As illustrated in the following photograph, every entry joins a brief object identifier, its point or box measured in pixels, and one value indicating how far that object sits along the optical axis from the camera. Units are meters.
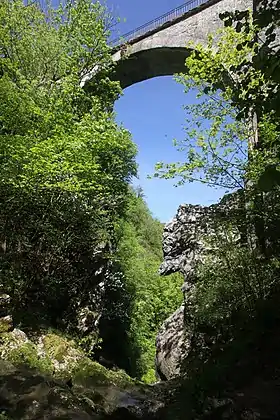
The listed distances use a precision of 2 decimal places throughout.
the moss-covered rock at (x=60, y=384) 5.38
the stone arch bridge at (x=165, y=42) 17.50
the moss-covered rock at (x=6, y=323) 8.84
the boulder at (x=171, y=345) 12.96
